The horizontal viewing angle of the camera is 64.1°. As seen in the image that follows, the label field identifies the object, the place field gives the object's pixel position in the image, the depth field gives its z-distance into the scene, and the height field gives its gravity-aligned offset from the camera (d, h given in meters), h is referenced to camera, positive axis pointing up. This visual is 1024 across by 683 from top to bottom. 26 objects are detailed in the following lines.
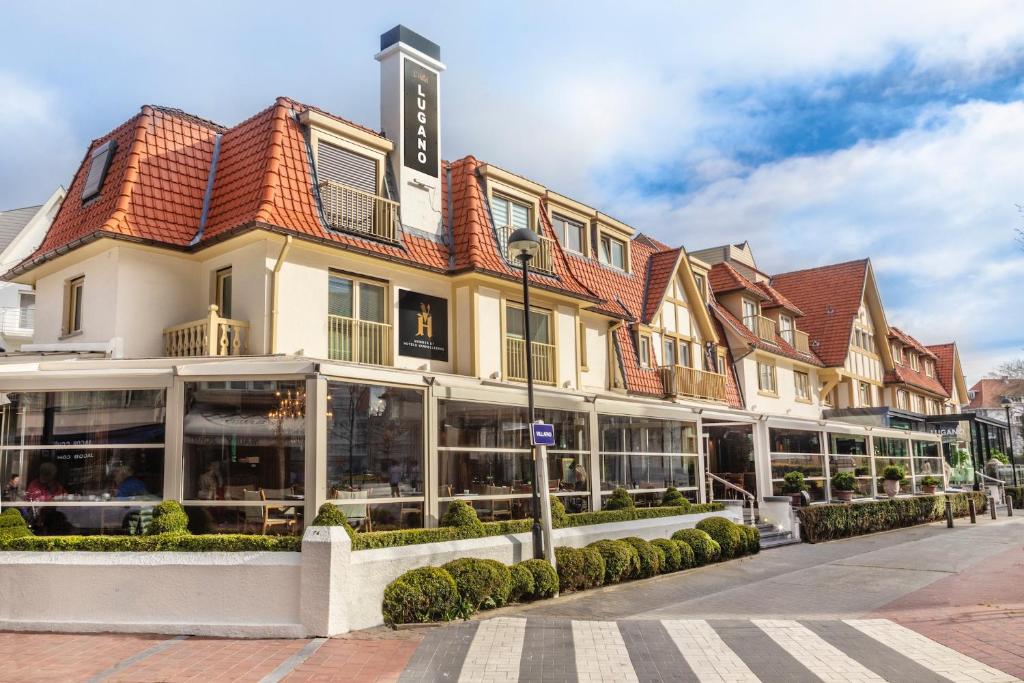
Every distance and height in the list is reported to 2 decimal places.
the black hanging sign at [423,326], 16.25 +2.78
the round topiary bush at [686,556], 16.11 -1.91
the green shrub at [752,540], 18.31 -1.85
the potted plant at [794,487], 24.58 -0.91
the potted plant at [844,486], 26.83 -1.00
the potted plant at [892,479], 29.91 -0.90
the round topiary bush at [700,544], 16.62 -1.73
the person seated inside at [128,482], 11.52 -0.16
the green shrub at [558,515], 14.77 -0.96
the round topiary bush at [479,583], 11.41 -1.69
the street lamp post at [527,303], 13.12 +2.68
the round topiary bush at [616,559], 14.33 -1.72
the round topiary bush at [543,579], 12.69 -1.81
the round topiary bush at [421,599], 10.83 -1.78
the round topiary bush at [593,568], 13.73 -1.79
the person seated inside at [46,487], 11.64 -0.21
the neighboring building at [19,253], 29.12 +8.18
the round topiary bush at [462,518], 13.04 -0.87
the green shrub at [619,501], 16.97 -0.85
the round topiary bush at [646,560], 15.02 -1.83
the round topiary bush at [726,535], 17.59 -1.65
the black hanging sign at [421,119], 17.53 +7.44
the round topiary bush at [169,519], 10.88 -0.67
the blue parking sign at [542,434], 13.58 +0.45
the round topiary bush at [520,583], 12.27 -1.81
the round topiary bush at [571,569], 13.45 -1.76
